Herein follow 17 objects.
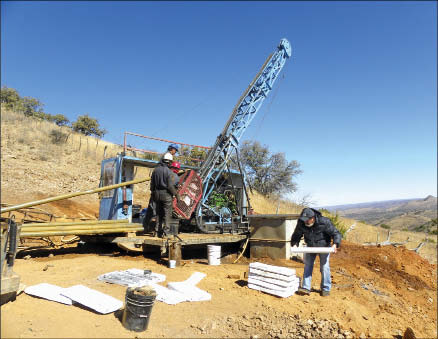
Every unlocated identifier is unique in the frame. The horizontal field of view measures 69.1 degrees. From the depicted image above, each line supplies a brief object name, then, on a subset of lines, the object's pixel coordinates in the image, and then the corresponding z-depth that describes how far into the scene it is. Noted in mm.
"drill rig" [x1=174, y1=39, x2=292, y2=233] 10406
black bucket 3559
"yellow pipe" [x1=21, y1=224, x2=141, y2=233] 6638
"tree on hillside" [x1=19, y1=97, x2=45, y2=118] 33788
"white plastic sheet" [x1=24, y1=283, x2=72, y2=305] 4184
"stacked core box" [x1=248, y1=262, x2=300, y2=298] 5457
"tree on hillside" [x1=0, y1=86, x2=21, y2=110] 33366
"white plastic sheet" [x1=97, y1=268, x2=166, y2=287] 5296
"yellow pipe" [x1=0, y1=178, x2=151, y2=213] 5083
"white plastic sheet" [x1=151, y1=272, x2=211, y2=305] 4684
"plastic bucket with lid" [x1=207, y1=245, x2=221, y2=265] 7637
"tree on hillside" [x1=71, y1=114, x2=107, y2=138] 34438
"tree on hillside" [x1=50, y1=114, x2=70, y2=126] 34312
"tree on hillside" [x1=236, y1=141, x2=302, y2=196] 27656
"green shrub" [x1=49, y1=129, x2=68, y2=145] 26248
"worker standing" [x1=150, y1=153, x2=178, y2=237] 7684
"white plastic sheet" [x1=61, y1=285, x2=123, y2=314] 3928
